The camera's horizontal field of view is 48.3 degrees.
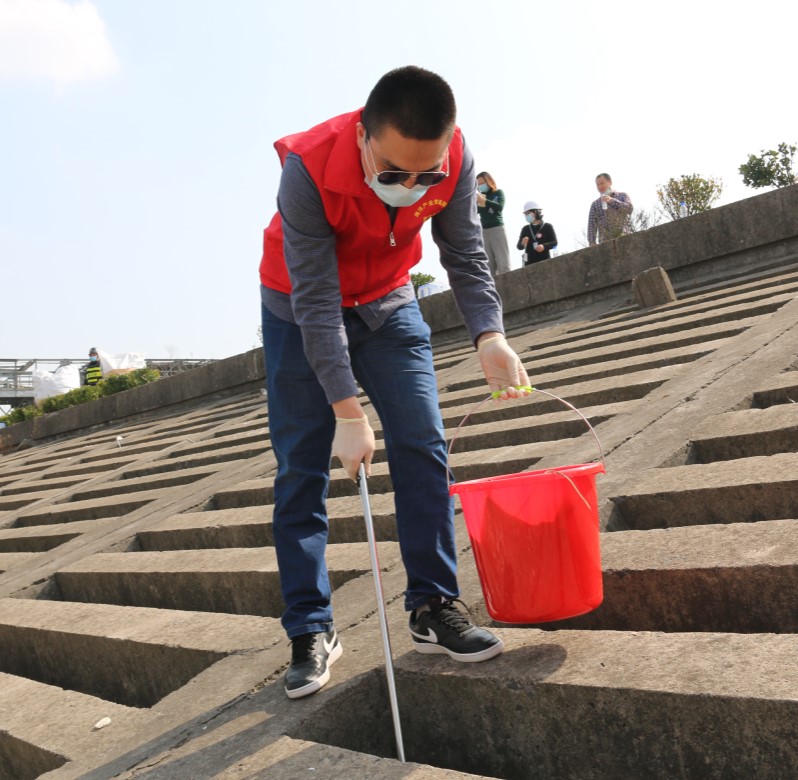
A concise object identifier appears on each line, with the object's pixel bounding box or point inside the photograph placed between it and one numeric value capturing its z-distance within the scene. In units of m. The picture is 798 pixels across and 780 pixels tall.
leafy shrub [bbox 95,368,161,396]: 15.16
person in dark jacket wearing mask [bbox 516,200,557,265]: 10.52
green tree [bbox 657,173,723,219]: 14.08
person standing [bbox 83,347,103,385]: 16.90
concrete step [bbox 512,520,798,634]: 2.25
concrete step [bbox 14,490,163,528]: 5.97
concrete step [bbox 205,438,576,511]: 4.03
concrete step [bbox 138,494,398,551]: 3.86
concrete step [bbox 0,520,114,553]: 5.65
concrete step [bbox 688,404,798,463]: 3.25
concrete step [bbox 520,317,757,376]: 5.51
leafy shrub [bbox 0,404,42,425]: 16.45
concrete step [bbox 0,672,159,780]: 2.56
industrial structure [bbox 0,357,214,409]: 36.18
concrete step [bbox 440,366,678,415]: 4.70
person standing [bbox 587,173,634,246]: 10.00
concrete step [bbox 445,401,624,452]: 4.40
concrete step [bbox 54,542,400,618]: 3.47
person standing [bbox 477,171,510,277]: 9.94
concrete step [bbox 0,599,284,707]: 3.02
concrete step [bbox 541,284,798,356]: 5.97
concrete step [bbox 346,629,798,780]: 1.76
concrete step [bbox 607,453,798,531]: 2.76
